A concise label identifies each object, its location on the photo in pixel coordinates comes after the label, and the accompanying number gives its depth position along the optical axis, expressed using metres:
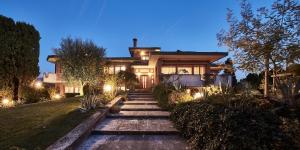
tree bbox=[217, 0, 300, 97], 3.77
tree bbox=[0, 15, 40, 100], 9.65
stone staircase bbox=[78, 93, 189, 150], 3.81
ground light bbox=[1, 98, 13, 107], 8.96
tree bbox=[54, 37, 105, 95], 12.63
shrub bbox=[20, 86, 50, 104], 10.57
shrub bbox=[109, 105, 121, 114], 6.70
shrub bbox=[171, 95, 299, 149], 2.64
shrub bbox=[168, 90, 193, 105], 6.57
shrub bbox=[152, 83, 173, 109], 7.40
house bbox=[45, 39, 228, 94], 11.77
